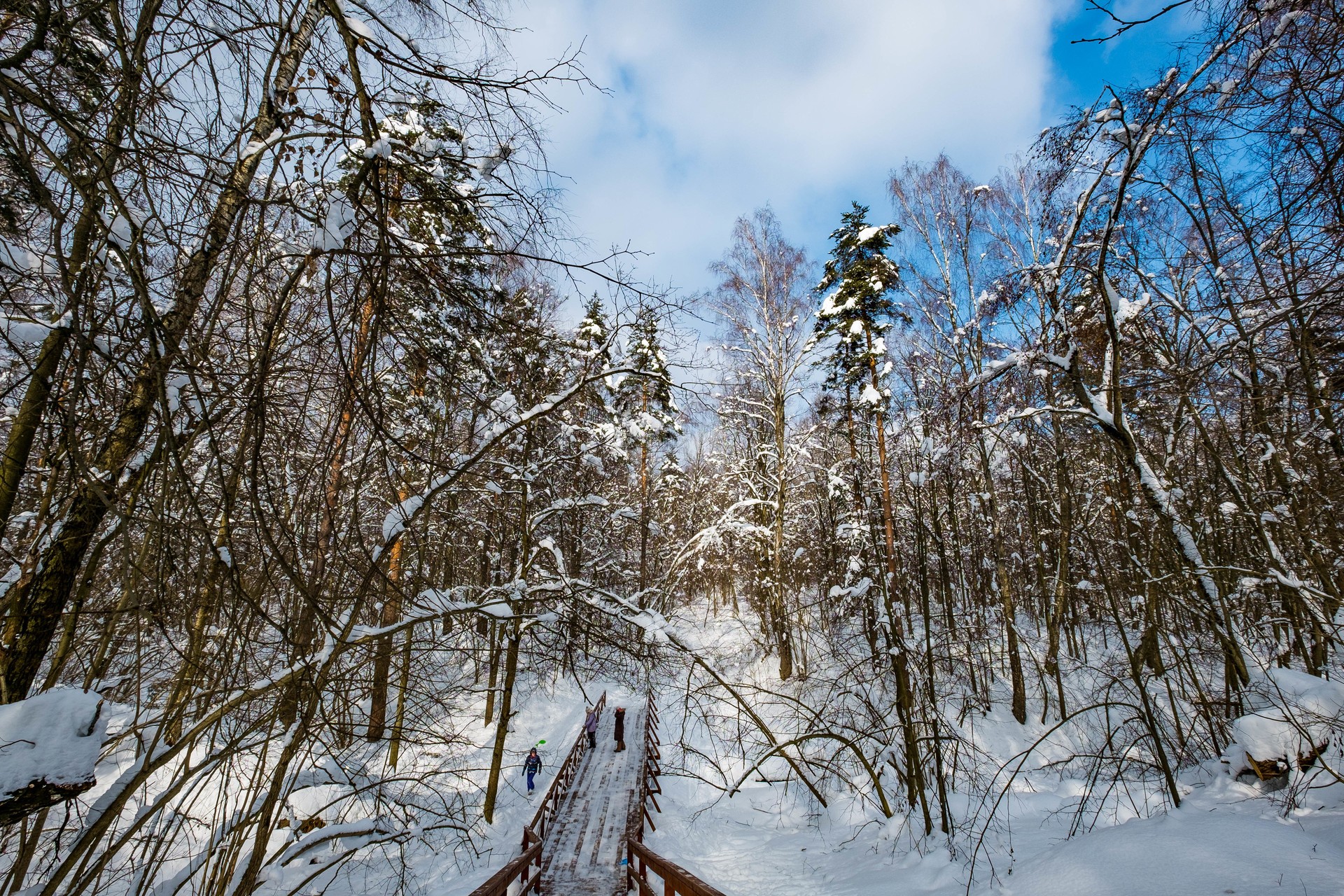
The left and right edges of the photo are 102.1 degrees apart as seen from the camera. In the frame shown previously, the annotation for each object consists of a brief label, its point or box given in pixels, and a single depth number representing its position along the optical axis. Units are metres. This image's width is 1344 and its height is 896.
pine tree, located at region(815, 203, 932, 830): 12.10
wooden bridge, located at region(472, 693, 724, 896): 6.07
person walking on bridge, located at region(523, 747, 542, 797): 10.62
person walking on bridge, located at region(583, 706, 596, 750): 12.99
